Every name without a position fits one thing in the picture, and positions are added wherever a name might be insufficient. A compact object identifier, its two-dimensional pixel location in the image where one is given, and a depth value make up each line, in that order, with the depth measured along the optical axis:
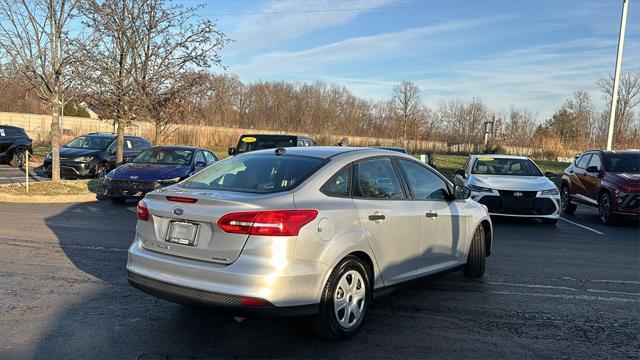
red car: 11.22
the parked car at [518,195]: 10.97
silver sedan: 3.83
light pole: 18.25
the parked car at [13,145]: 21.27
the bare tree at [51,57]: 13.20
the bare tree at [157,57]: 15.12
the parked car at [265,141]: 13.55
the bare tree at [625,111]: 45.88
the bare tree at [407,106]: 58.08
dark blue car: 12.09
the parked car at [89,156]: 17.03
